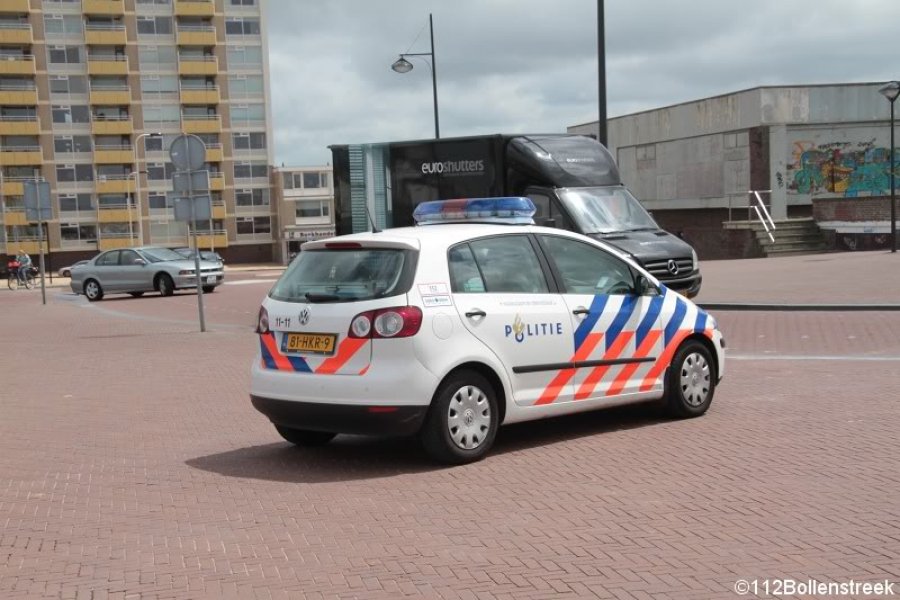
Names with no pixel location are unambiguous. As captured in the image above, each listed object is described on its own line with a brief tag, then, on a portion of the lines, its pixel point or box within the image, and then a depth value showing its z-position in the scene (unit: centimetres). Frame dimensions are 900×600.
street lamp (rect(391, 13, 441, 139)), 3123
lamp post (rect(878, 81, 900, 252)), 3012
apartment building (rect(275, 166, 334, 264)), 9306
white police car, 671
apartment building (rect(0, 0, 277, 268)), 8419
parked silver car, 3100
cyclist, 4750
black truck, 1602
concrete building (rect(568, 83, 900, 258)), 3975
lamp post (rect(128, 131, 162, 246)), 8328
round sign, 1733
